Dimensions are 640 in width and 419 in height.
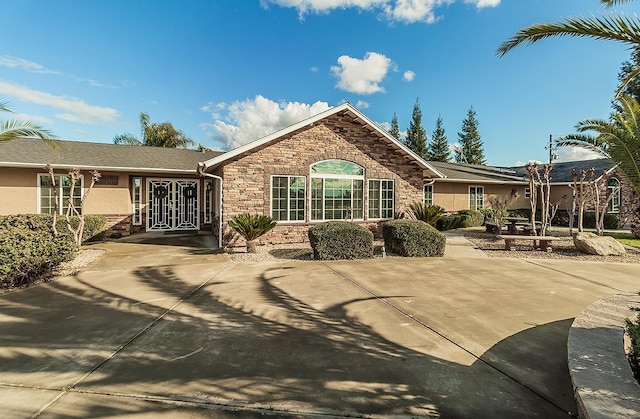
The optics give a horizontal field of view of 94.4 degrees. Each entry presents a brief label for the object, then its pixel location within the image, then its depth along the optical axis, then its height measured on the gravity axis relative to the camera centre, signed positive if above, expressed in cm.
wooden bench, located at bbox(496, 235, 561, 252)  1090 -128
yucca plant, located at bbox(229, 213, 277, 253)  995 -58
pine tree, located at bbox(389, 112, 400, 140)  5275 +1470
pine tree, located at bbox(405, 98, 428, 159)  4772 +1210
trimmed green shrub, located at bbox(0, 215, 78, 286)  600 -95
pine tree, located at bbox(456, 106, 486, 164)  5132 +1178
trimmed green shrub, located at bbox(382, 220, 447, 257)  1000 -109
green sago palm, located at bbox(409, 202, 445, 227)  1302 -19
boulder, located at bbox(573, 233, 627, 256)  1034 -131
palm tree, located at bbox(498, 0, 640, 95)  348 +231
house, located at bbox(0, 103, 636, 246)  1134 +126
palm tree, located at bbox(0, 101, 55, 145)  699 +199
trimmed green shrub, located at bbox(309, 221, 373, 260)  932 -105
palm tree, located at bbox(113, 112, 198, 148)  3328 +853
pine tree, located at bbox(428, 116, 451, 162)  4981 +1064
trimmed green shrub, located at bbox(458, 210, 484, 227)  1900 -56
